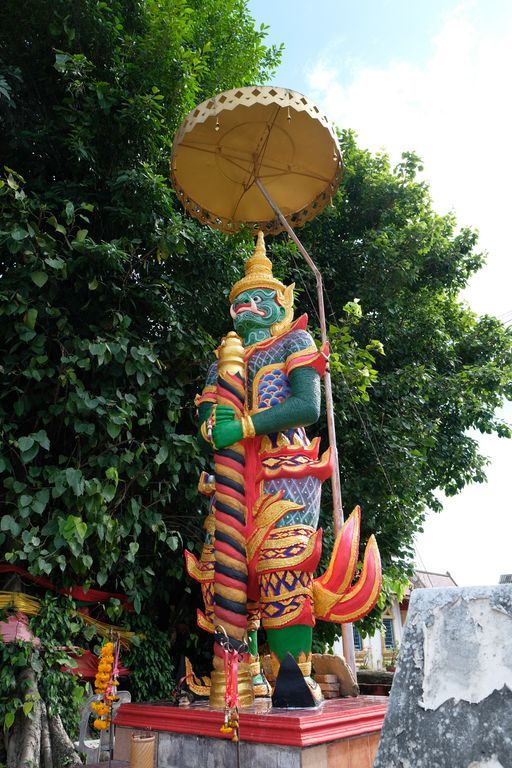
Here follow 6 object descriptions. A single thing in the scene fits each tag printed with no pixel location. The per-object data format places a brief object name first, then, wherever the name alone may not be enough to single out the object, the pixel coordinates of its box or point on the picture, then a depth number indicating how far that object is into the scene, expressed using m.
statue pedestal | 3.07
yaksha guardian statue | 3.82
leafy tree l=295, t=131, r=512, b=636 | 7.97
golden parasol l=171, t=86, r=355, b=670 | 4.93
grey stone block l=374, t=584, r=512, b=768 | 1.33
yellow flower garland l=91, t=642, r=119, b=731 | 3.54
